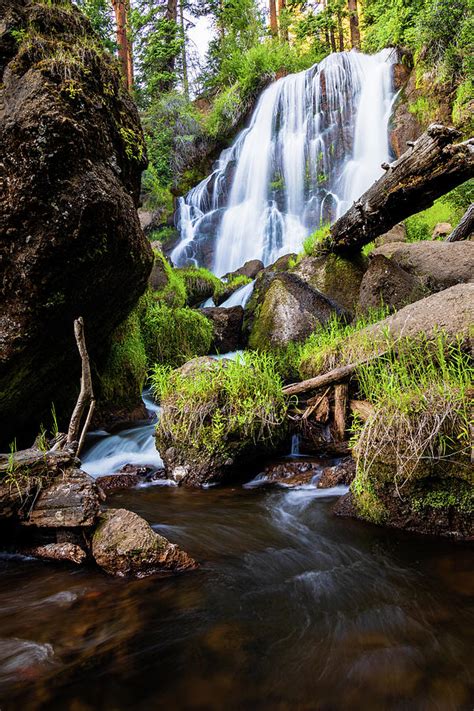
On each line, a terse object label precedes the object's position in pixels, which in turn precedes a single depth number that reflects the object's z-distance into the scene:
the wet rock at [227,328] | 8.10
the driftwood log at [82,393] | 2.98
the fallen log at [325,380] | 4.03
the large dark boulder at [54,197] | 3.46
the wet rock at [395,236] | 9.29
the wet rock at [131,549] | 2.26
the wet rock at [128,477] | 4.21
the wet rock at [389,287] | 5.74
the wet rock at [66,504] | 2.39
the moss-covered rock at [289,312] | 6.58
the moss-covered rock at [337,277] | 6.94
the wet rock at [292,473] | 3.91
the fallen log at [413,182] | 4.66
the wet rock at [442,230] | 9.14
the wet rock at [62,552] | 2.38
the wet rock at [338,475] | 3.64
